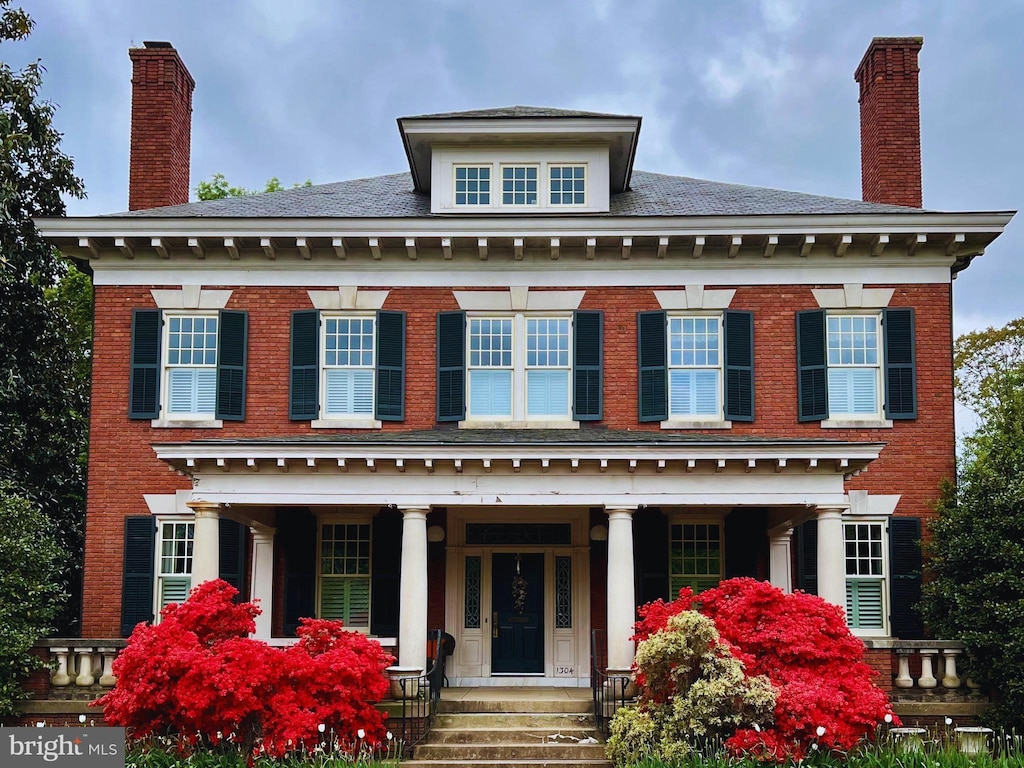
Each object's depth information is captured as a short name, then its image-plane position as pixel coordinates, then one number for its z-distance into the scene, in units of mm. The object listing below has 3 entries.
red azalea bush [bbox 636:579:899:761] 13258
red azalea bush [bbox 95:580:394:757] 13508
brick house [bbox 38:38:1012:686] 18922
